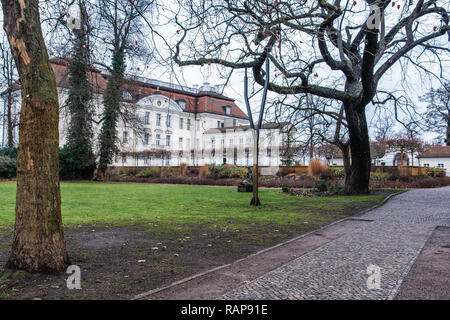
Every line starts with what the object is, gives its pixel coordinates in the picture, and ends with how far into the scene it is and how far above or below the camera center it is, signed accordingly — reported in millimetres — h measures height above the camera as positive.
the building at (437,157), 48156 +1946
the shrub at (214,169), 28139 +1
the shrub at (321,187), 17094 -807
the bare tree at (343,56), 6146 +3003
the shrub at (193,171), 30178 -186
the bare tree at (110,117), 26242 +4028
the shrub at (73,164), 30375 +311
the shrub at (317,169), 22281 +68
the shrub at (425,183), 21714 -737
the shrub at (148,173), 32359 -425
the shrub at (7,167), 28125 +6
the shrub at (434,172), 27297 -69
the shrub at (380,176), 22875 -342
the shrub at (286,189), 17531 -944
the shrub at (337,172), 22891 -116
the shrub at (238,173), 27381 -282
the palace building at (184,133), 27812 +5301
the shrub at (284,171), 26766 -100
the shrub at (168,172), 31036 -299
